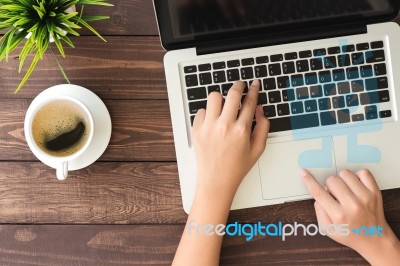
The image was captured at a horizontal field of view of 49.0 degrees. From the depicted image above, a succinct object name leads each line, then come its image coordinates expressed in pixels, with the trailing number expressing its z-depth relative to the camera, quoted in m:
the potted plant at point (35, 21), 0.58
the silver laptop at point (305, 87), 0.67
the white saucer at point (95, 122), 0.69
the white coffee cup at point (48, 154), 0.63
